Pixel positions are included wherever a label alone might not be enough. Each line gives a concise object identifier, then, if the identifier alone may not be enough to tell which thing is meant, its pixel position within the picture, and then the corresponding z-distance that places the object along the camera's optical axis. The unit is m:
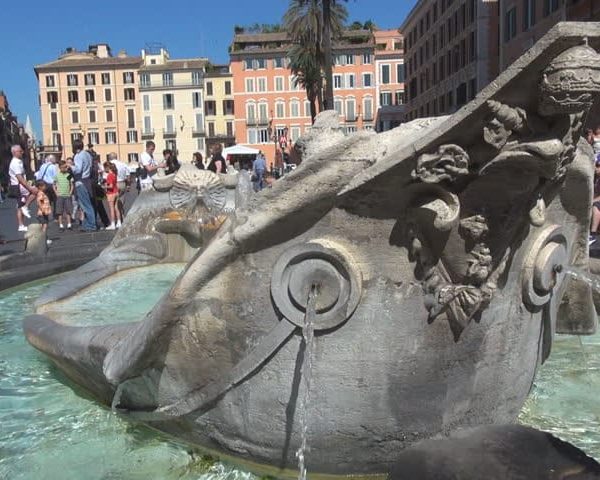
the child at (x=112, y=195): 12.31
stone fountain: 1.99
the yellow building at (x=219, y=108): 89.62
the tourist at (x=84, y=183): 11.88
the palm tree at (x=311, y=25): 39.84
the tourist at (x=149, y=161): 12.93
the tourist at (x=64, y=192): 12.83
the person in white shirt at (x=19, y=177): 11.85
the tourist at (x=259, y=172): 17.30
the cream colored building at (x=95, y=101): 93.56
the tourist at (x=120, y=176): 12.94
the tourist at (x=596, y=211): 7.23
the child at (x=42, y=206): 10.90
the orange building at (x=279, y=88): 80.69
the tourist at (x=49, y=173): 13.41
